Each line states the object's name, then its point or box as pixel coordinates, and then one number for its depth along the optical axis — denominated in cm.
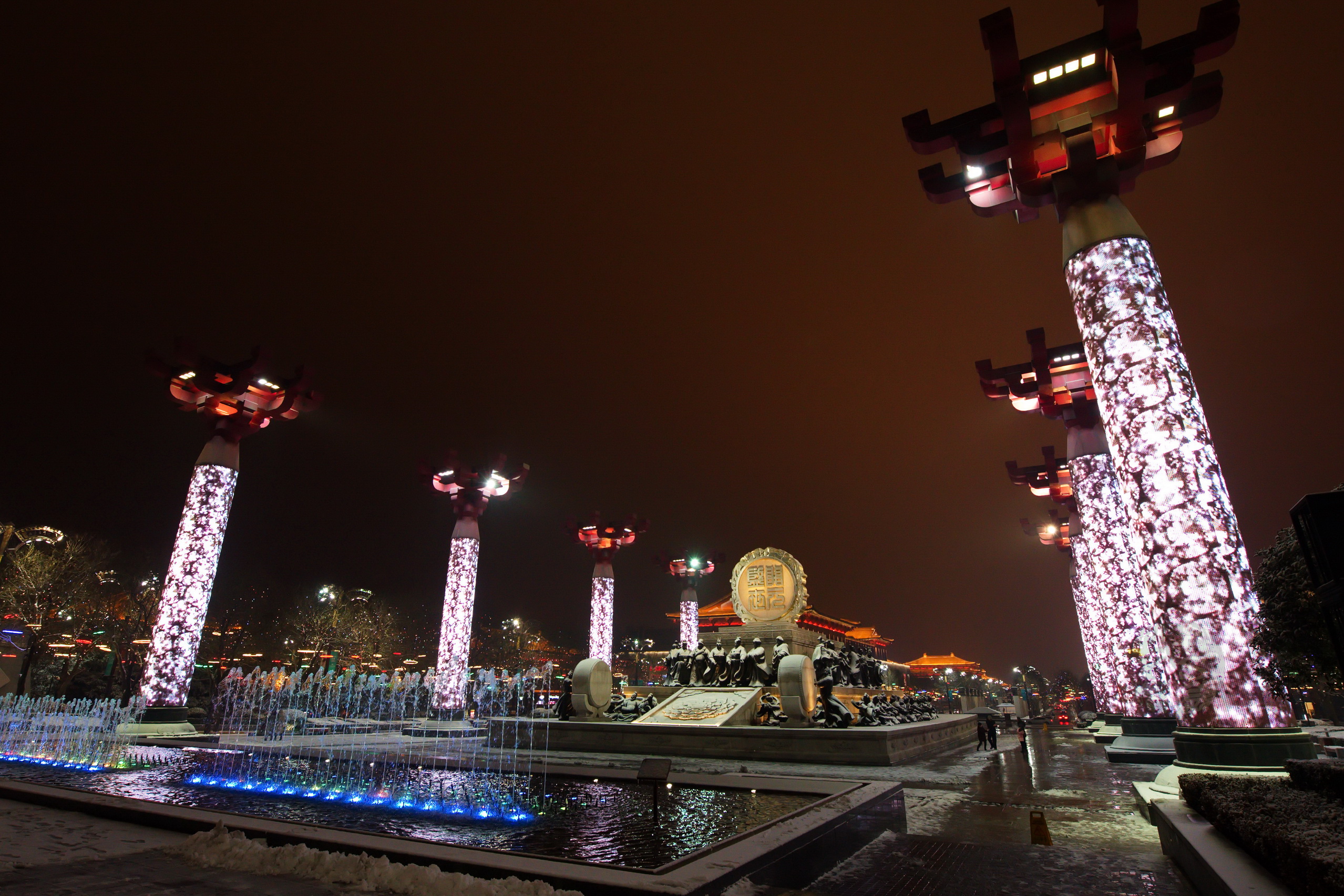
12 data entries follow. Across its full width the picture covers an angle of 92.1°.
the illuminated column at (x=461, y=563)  3011
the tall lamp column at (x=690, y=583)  4445
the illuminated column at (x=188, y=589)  2041
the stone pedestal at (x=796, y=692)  1770
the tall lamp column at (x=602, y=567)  3953
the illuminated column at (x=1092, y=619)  2262
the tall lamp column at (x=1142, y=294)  971
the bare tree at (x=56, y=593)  3069
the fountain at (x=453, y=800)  549
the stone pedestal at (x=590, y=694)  2097
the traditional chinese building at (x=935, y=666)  8681
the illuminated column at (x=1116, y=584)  1755
